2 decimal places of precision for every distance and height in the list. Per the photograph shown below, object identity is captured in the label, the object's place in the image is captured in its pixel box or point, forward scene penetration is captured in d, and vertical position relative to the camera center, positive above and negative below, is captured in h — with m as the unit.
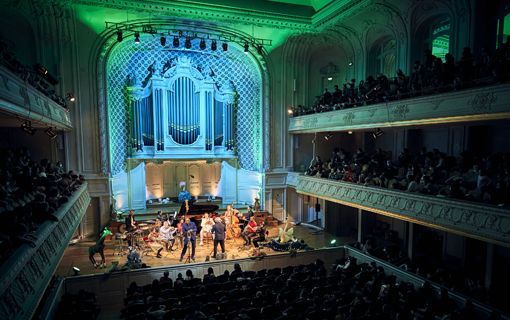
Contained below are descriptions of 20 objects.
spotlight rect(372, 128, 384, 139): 13.28 +0.39
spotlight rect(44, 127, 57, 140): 11.54 +0.41
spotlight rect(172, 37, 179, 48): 14.76 +4.59
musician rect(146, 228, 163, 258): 12.90 -3.98
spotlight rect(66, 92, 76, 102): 14.23 +2.03
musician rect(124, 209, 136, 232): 13.33 -3.36
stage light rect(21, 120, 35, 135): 8.54 +0.42
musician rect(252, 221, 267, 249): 13.70 -4.03
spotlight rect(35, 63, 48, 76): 10.15 +2.32
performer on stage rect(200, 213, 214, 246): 13.80 -3.59
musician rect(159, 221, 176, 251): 12.73 -3.58
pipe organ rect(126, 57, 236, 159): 16.78 +1.65
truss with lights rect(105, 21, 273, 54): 14.87 +5.50
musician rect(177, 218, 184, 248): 12.65 -3.52
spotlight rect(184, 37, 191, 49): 15.15 +4.62
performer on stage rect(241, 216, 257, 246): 13.71 -3.88
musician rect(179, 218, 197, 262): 11.97 -3.47
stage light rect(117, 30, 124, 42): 13.94 +4.55
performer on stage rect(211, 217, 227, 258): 12.07 -3.38
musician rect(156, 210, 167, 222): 14.23 -3.35
